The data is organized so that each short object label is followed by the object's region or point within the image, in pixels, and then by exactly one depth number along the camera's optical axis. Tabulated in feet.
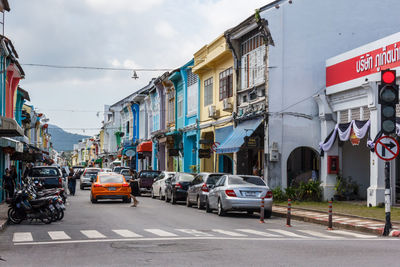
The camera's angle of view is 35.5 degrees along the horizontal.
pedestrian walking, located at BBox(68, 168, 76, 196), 126.93
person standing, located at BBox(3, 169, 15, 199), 93.76
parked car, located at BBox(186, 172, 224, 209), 83.97
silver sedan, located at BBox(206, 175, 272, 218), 71.00
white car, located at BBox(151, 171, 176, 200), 111.70
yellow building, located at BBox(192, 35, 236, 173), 115.44
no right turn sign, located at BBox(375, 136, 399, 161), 53.42
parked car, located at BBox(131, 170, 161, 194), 129.53
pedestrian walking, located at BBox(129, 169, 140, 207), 88.84
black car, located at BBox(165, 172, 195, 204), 97.81
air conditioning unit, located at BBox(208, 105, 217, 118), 121.29
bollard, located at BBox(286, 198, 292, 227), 61.52
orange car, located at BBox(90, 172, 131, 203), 97.30
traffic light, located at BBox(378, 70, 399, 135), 51.65
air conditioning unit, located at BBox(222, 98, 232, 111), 112.98
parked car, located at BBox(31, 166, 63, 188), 103.19
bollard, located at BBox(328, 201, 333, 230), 58.82
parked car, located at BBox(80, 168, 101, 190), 163.22
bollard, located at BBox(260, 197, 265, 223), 65.07
